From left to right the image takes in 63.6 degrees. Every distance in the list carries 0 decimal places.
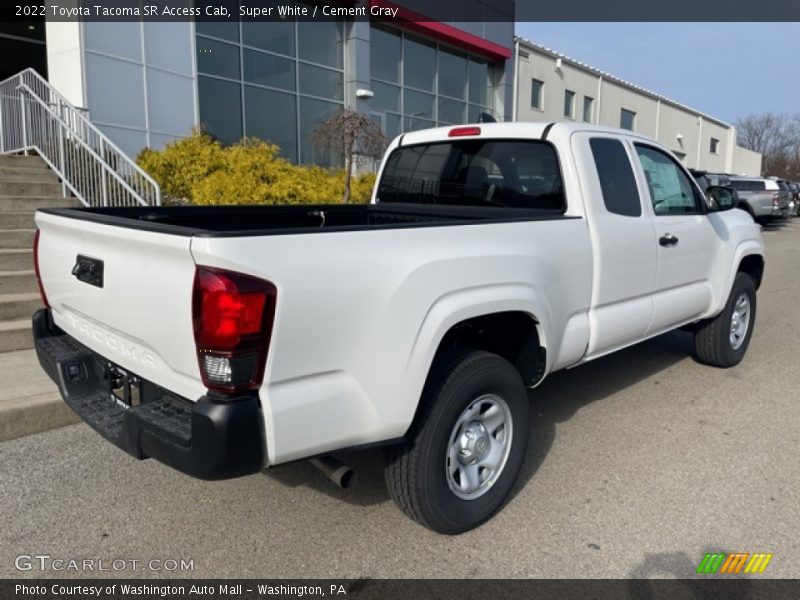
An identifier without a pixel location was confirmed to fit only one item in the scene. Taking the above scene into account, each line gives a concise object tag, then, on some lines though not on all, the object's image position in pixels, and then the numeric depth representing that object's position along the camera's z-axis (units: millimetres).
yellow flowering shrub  9156
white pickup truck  2209
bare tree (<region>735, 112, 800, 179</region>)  73438
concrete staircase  5559
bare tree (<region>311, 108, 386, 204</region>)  12391
